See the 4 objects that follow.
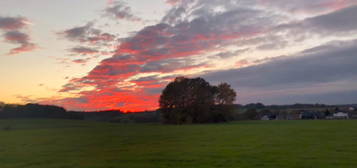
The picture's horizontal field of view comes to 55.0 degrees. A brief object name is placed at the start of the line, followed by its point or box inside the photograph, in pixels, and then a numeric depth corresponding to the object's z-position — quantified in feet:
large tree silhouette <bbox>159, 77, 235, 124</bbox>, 285.64
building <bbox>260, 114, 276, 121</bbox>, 421.30
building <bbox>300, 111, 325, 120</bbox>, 404.36
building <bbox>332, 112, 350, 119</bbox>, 412.18
